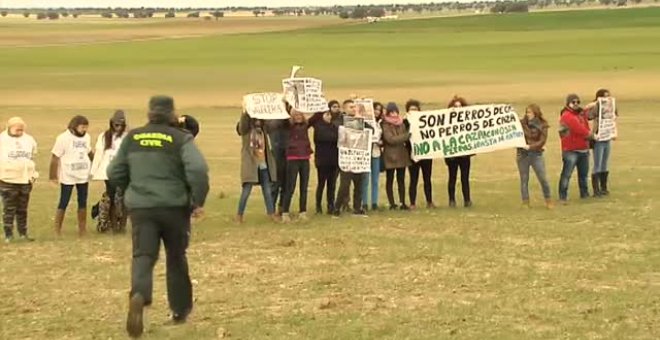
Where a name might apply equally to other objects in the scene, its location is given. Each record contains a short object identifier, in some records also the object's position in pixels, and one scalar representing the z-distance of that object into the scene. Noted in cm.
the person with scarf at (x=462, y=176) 1791
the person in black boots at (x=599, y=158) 1889
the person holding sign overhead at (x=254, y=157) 1588
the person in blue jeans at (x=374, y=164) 1729
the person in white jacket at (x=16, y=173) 1452
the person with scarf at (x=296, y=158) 1628
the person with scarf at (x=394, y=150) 1752
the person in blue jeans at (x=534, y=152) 1752
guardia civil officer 909
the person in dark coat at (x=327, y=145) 1673
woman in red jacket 1797
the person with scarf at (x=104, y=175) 1522
